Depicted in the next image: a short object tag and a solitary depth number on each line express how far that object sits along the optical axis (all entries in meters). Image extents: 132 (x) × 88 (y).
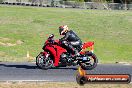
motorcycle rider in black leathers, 17.77
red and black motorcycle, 17.80
